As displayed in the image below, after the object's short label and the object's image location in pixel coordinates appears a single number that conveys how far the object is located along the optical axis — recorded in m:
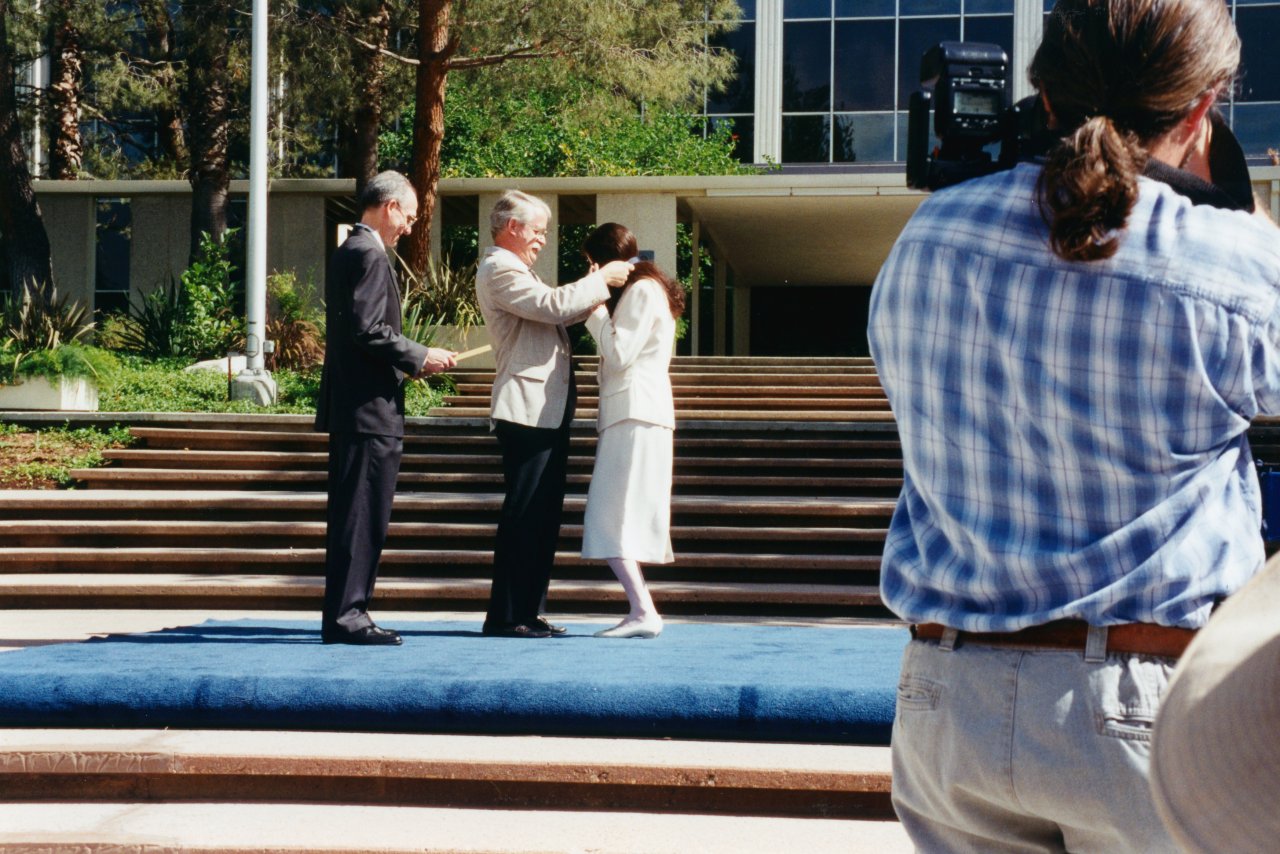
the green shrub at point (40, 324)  15.84
